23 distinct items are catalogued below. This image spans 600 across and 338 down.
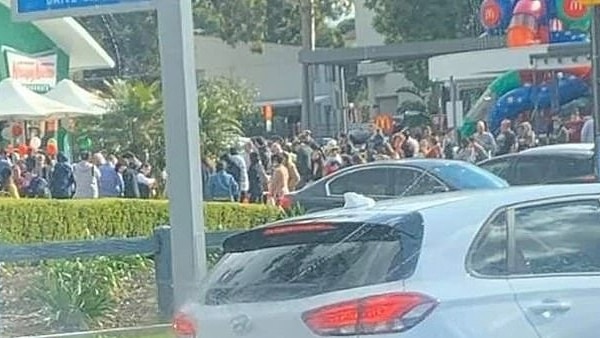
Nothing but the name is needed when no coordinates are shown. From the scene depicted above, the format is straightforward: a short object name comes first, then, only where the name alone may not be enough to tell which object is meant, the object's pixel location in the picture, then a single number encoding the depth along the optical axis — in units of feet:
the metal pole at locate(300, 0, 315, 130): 152.56
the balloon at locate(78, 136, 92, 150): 102.60
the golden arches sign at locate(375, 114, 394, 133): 140.71
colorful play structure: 103.55
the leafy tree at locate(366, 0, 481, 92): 172.76
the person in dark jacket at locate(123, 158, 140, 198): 79.46
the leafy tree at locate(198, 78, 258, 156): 98.78
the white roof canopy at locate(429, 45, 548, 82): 100.27
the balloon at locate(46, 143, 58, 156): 98.89
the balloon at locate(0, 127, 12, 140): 118.01
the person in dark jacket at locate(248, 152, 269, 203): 80.84
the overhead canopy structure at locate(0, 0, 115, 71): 104.63
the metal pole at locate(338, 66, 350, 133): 150.27
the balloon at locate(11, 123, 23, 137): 116.30
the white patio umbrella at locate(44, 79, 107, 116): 98.53
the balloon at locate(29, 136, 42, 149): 106.71
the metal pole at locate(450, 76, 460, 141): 103.76
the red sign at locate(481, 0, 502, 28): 111.24
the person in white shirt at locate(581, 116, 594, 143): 79.12
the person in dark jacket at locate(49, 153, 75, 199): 76.38
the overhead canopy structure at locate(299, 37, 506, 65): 132.40
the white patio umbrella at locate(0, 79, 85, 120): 91.15
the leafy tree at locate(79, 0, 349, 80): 163.63
